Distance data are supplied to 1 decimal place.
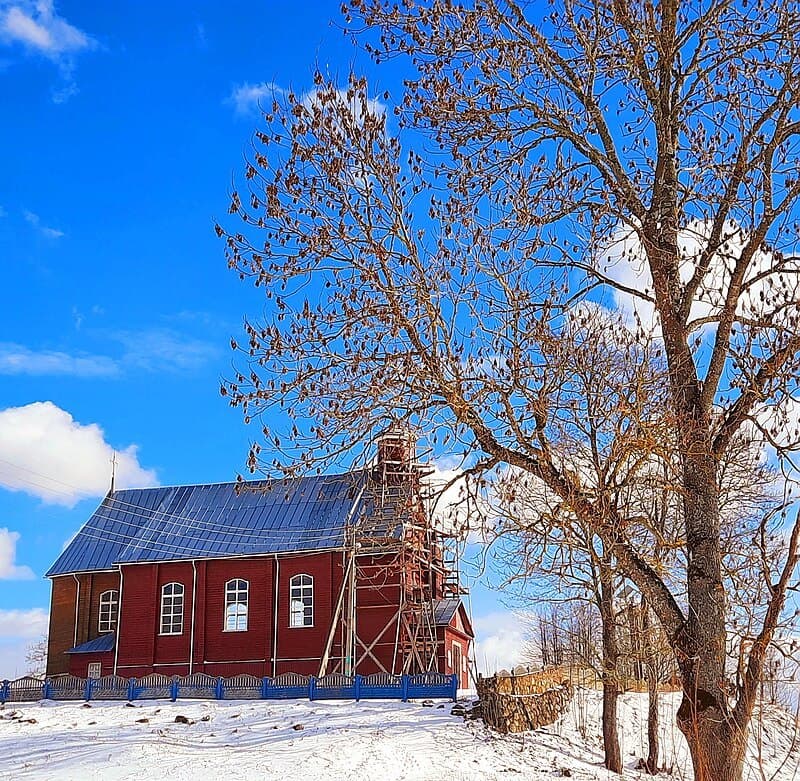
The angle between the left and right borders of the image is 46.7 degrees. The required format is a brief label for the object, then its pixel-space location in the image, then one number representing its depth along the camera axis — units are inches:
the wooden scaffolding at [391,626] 1174.3
